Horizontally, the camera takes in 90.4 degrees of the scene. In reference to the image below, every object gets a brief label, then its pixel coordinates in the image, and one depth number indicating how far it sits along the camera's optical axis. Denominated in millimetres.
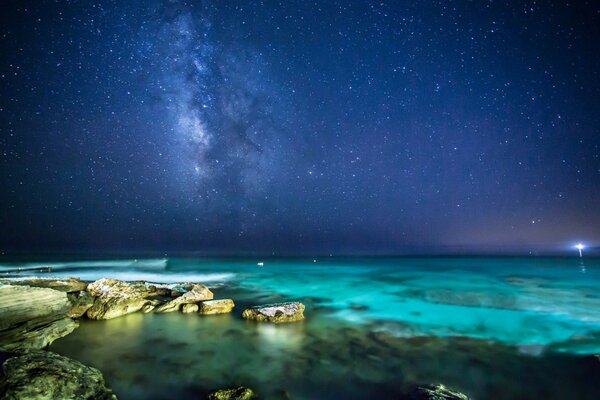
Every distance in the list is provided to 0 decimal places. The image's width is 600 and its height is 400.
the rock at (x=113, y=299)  8969
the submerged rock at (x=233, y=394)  4505
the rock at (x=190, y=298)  10027
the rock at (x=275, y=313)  9097
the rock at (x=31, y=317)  6340
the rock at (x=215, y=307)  9914
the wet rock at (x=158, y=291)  12612
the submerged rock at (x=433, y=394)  4598
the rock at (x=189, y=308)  9970
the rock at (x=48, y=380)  3820
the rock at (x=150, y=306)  9828
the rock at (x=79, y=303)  8724
